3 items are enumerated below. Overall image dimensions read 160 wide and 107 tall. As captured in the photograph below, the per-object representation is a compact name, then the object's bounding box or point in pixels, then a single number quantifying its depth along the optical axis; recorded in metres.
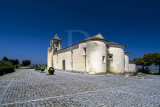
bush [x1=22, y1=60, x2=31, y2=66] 44.72
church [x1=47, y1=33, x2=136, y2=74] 16.05
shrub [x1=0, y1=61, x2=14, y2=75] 14.86
